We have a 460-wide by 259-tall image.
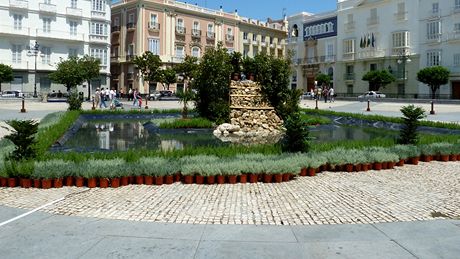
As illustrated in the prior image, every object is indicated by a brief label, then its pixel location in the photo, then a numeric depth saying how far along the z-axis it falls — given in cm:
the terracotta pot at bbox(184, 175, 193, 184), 895
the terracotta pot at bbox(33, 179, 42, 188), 852
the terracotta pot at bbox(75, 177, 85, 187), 861
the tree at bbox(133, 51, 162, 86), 5775
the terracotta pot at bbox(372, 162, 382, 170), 1070
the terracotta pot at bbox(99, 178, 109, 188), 855
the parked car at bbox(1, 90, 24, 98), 5203
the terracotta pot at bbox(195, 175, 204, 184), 895
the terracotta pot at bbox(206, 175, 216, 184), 895
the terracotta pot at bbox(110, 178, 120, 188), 857
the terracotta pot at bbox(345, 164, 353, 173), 1049
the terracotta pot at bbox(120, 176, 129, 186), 870
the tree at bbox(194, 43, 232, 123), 2172
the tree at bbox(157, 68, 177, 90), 5988
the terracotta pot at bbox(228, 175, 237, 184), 901
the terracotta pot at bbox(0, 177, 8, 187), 865
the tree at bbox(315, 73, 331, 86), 6650
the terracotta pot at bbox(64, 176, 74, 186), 867
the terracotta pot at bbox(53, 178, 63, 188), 852
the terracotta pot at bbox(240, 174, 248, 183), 909
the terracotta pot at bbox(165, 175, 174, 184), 889
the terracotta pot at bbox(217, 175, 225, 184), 898
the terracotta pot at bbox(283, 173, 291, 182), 925
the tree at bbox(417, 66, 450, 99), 4981
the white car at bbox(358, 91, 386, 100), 5361
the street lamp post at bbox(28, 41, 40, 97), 5352
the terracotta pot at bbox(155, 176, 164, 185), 883
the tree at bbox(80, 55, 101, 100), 5162
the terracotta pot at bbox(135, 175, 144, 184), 884
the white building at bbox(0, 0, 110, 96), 5431
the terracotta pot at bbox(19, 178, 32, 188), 853
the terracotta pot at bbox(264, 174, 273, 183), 913
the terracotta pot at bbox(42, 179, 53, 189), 848
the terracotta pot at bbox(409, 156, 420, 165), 1154
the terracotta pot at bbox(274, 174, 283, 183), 916
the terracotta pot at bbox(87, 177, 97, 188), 856
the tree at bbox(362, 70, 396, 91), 5666
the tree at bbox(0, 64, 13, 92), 4916
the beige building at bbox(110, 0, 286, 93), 6500
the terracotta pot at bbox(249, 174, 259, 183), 911
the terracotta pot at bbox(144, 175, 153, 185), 882
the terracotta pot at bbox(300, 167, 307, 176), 986
